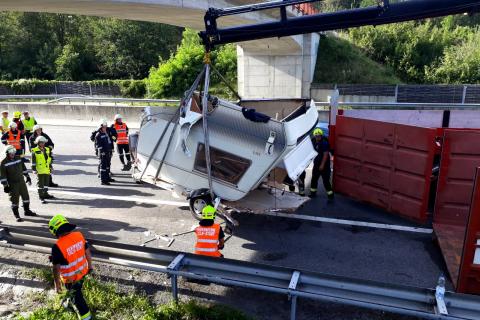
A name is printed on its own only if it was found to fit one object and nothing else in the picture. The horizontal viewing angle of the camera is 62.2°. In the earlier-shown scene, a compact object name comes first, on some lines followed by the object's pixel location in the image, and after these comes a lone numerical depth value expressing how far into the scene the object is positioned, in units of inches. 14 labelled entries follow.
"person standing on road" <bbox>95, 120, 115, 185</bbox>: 404.8
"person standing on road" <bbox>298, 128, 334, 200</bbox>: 354.0
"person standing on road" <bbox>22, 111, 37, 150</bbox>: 510.6
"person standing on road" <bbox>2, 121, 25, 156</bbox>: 445.1
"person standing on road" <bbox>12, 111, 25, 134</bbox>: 472.9
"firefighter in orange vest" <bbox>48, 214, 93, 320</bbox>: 182.5
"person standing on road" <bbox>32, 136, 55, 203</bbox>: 354.6
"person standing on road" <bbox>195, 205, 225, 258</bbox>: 212.7
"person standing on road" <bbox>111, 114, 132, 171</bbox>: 450.0
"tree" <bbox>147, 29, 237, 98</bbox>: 1250.0
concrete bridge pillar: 1028.5
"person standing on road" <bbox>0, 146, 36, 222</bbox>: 310.7
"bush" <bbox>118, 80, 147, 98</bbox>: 1485.0
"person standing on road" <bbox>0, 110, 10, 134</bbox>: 498.3
